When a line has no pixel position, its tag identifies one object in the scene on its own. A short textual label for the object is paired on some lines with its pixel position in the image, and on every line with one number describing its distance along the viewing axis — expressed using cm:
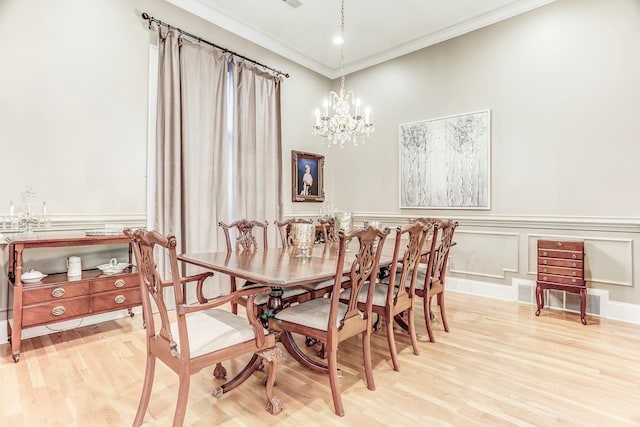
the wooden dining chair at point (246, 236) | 310
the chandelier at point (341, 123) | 338
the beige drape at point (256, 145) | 434
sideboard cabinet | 247
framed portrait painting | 526
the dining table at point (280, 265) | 179
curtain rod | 350
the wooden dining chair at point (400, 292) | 226
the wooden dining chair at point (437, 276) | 281
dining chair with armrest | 152
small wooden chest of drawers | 335
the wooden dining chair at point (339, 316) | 185
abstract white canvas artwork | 431
